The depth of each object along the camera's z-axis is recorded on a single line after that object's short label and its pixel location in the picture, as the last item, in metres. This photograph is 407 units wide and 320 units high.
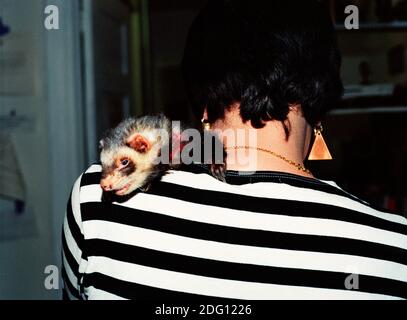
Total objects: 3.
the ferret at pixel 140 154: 0.85
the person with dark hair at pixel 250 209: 0.78
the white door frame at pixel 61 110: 2.07
